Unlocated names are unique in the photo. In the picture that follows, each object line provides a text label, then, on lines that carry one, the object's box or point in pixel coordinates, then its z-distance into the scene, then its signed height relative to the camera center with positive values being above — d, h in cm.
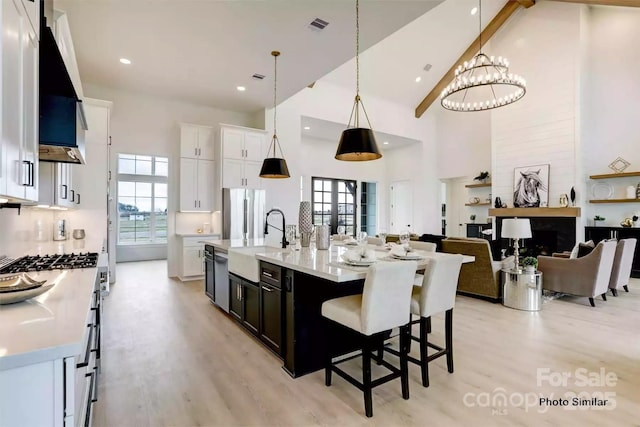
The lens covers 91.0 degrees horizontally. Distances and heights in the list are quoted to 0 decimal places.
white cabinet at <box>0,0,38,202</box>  119 +47
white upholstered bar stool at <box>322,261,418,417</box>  193 -63
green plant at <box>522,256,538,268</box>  422 -63
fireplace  661 -44
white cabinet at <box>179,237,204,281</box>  594 -86
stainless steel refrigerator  602 +0
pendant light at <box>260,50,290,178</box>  396 +57
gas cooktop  193 -34
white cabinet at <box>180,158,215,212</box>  614 +58
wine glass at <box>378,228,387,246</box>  358 -26
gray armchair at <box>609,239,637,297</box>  461 -73
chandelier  541 +255
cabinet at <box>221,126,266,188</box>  616 +117
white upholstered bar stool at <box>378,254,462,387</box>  226 -59
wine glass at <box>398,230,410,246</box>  287 -22
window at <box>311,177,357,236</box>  954 +41
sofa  443 -77
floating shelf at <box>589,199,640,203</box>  606 +30
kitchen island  242 -71
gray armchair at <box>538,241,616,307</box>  417 -79
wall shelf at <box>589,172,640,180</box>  604 +81
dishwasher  380 -83
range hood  196 +71
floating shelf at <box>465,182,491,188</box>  834 +81
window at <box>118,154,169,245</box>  882 +39
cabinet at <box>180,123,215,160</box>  611 +143
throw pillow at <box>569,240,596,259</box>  463 -56
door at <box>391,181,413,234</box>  989 +29
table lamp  418 -20
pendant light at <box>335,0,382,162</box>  274 +63
